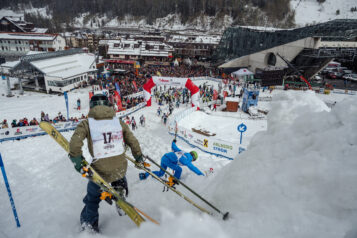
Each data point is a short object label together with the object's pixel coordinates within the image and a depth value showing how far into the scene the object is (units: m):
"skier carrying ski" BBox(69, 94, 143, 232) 3.91
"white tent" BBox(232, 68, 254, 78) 32.66
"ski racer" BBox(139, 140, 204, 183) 7.16
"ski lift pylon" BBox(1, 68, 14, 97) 26.68
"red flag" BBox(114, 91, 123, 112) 20.47
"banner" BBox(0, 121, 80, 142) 13.23
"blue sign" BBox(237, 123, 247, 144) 12.94
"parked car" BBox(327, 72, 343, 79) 37.75
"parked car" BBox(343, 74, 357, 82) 35.11
